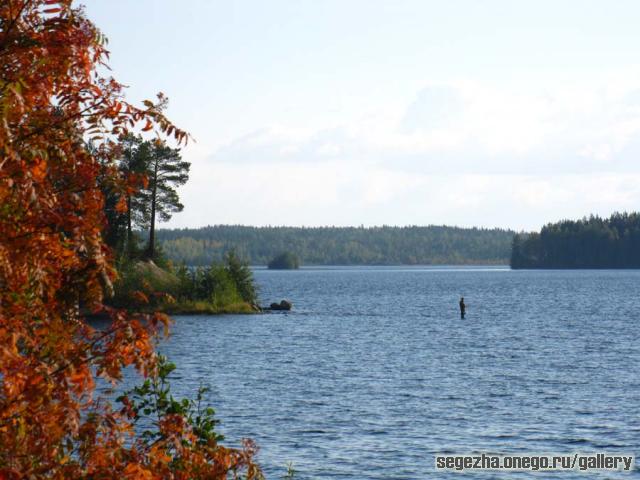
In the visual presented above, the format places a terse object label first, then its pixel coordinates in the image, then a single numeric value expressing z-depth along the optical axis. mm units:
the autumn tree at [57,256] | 7602
